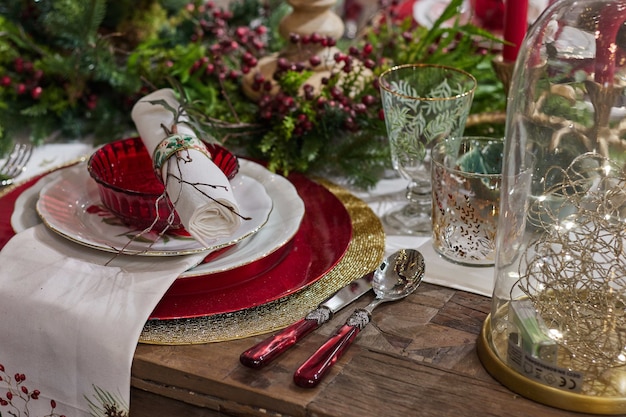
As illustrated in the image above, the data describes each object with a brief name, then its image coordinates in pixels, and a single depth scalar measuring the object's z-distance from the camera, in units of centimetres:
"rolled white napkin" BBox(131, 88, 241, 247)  80
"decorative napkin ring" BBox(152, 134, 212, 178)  86
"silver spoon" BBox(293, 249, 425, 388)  69
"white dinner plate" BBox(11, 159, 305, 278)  82
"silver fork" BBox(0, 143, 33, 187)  108
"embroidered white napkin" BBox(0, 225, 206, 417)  74
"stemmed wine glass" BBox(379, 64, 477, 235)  96
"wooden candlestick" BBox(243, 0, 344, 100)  122
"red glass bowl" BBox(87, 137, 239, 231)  87
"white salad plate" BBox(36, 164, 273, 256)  83
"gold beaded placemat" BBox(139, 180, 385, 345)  76
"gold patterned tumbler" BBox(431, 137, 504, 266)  87
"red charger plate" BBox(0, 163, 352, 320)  79
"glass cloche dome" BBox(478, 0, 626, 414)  69
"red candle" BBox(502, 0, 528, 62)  105
